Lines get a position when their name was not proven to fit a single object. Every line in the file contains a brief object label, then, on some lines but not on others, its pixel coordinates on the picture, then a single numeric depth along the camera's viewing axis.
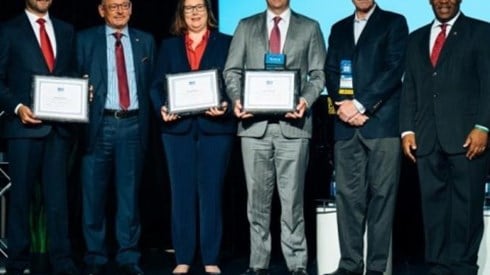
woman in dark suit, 6.09
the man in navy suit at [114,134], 6.10
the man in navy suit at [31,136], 5.94
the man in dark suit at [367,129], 5.78
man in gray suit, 5.91
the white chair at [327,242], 6.21
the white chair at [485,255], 5.89
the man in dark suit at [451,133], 5.55
